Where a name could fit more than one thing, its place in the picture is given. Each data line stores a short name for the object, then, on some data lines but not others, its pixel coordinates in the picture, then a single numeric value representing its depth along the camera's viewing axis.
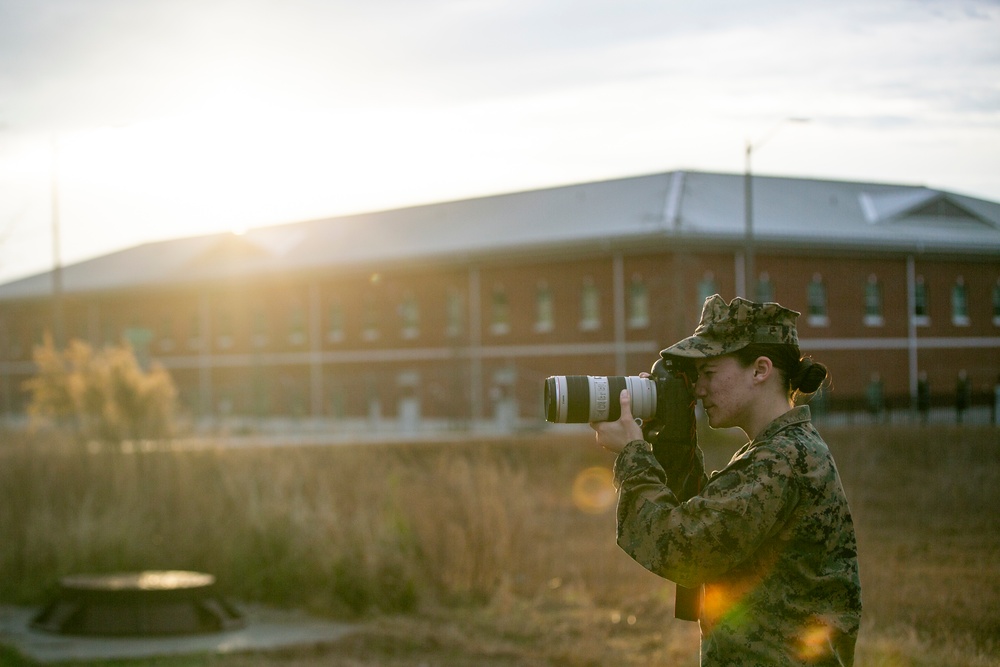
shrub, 19.78
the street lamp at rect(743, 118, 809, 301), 28.47
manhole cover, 11.20
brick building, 39.41
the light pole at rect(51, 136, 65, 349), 28.52
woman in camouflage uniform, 3.35
